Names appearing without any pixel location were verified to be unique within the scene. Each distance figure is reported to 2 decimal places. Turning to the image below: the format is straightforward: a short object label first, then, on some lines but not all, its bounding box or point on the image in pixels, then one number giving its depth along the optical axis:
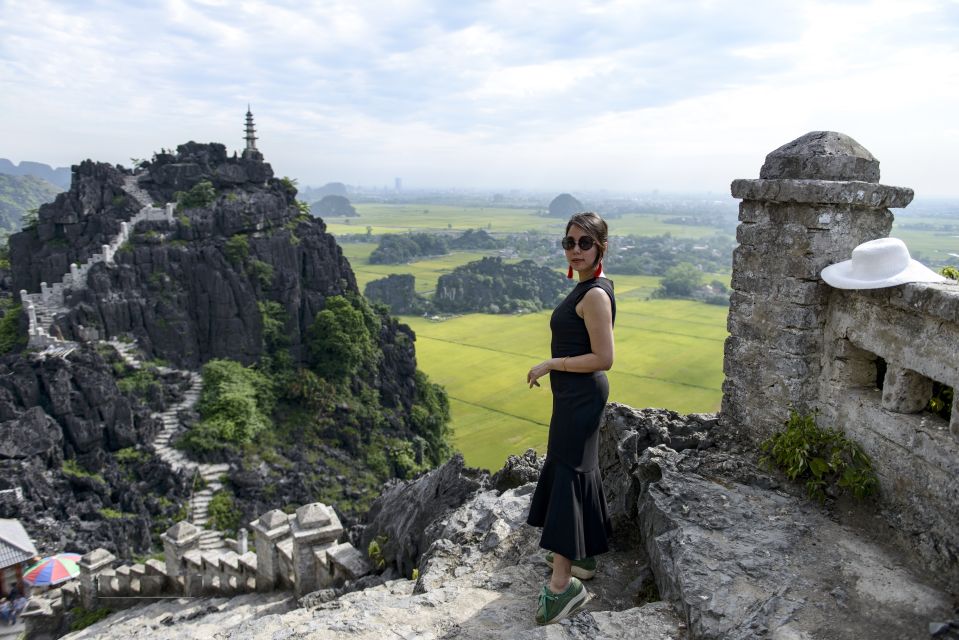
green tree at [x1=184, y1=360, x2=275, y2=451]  29.94
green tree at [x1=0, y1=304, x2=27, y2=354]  29.36
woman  4.35
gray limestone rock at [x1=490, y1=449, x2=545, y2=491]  8.07
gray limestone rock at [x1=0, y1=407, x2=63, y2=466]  25.09
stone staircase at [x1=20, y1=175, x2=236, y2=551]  27.33
